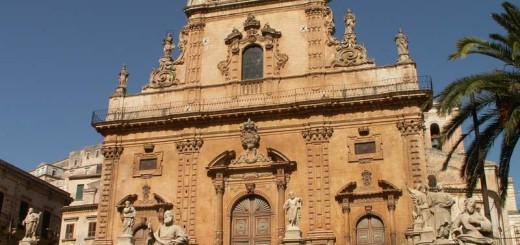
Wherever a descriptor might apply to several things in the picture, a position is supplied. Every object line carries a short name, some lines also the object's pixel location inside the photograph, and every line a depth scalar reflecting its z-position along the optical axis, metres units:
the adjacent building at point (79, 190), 36.81
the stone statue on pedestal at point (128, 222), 19.80
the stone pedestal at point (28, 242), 22.39
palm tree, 16.27
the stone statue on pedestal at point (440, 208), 15.00
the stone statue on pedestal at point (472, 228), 12.65
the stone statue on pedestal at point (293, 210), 19.19
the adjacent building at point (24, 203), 31.70
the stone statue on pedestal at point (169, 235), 14.12
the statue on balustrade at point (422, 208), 16.02
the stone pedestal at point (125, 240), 19.08
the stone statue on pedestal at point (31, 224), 23.33
